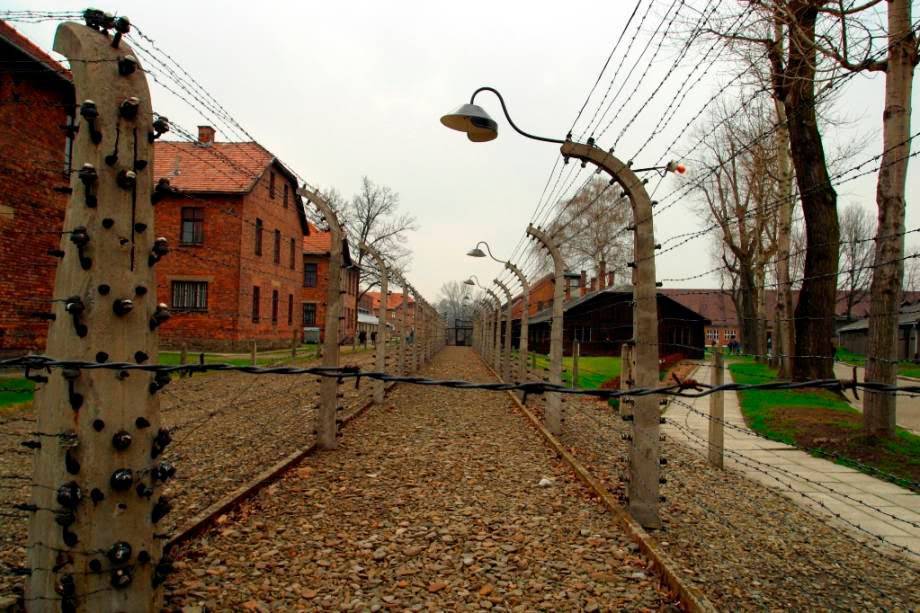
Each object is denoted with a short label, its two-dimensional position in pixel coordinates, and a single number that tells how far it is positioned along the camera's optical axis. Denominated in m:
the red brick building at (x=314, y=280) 42.94
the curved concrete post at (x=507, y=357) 15.89
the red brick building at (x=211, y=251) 24.83
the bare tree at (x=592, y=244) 40.62
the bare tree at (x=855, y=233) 47.46
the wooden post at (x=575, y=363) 12.62
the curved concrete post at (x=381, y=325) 10.54
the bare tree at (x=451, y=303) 127.62
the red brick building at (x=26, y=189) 12.61
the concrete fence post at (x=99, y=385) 2.53
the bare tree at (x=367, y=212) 53.72
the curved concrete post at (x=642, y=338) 4.66
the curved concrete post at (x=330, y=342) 7.25
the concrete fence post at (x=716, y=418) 6.51
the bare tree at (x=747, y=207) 24.36
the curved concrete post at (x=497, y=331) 20.43
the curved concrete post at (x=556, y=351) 8.54
